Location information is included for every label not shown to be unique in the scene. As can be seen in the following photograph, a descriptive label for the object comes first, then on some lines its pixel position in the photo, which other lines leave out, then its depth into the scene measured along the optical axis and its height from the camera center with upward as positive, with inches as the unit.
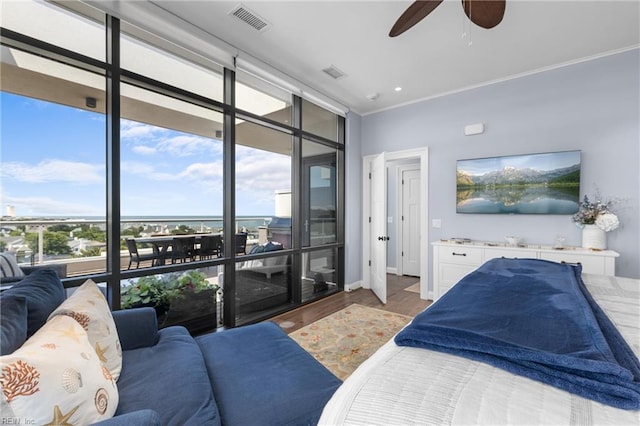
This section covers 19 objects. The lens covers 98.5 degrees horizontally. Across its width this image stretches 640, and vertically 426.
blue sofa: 40.5 -29.3
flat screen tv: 118.1 +13.2
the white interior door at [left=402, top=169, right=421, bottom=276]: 211.2 -7.4
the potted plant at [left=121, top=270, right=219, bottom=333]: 91.8 -30.4
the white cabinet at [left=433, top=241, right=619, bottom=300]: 104.2 -18.8
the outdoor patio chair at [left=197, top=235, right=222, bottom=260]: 107.5 -13.3
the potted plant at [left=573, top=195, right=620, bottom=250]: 104.8 -3.9
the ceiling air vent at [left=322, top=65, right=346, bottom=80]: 125.6 +65.9
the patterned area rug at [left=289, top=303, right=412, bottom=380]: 91.1 -48.3
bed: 23.6 -17.6
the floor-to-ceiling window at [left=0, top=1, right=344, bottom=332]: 72.8 +16.0
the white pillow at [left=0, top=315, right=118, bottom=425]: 27.2 -18.7
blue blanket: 26.6 -15.8
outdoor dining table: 94.5 -10.3
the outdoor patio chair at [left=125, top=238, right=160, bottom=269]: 88.4 -13.8
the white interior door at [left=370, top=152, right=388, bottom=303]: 153.8 -9.5
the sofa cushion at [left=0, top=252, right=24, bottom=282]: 64.1 -12.9
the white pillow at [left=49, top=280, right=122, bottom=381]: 46.8 -19.7
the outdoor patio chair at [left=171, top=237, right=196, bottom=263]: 100.7 -13.4
